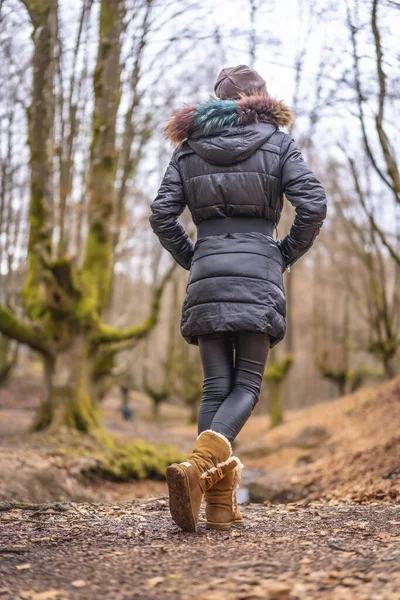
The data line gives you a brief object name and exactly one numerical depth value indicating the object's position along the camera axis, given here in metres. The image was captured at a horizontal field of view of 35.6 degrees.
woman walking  3.63
